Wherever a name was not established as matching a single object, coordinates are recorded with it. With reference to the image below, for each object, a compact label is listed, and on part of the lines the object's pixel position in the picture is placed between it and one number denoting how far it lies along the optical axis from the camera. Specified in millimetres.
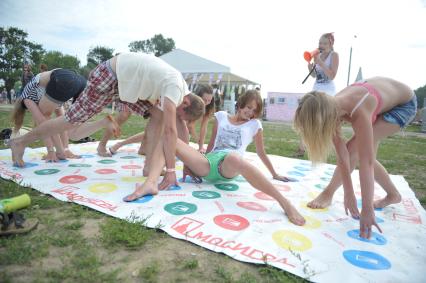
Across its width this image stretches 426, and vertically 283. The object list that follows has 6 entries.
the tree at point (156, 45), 53875
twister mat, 1346
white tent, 15828
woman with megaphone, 3553
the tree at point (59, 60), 43750
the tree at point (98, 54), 49312
